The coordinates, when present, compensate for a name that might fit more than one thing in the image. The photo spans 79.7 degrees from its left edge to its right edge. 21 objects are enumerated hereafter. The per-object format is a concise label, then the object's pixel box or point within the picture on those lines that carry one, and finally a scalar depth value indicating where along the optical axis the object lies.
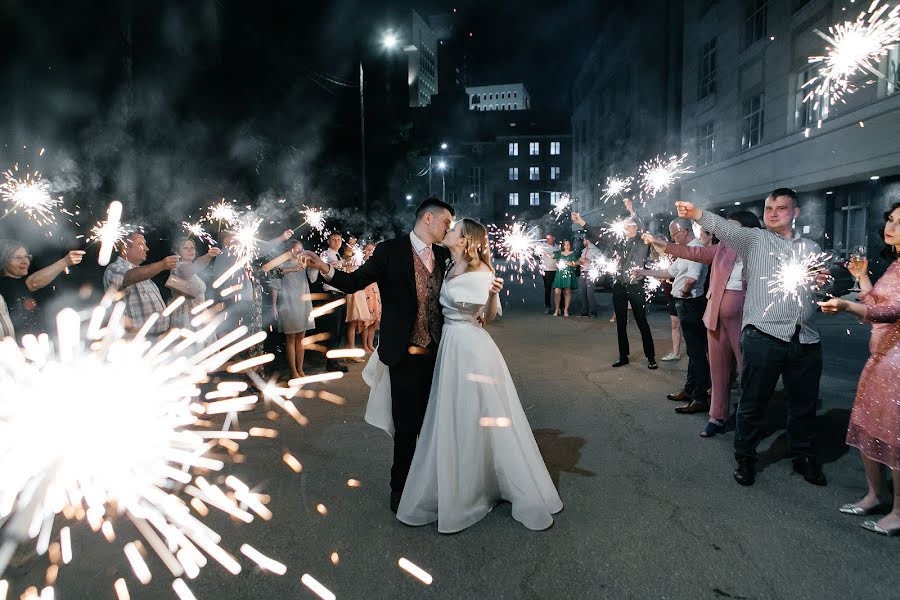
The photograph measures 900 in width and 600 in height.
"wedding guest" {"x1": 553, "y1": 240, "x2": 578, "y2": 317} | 14.73
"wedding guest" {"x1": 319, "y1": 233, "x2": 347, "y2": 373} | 8.78
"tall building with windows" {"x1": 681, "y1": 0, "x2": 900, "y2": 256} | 14.95
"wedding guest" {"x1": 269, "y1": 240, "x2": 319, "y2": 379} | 7.36
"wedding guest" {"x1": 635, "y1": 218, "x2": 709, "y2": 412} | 6.21
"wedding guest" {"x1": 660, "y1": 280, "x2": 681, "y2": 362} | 8.77
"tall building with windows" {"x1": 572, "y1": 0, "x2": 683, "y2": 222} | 27.86
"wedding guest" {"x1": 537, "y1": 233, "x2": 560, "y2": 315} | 15.43
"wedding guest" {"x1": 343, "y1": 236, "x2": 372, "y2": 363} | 9.36
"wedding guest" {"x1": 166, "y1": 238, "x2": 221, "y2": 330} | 6.22
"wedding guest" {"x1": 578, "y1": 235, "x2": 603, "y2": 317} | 14.80
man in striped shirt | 4.14
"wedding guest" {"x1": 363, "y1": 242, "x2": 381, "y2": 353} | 9.98
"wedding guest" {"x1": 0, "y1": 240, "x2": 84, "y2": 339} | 4.22
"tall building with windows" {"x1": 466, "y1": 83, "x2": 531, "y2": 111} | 128.62
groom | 3.88
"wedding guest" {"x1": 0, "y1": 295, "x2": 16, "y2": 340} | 3.98
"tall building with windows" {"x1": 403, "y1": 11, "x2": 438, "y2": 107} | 82.56
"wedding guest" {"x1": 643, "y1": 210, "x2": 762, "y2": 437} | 5.26
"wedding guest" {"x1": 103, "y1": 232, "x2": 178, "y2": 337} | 5.36
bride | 3.63
